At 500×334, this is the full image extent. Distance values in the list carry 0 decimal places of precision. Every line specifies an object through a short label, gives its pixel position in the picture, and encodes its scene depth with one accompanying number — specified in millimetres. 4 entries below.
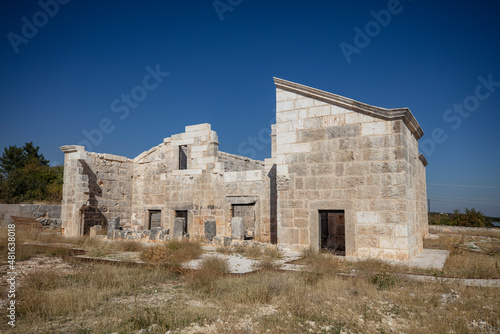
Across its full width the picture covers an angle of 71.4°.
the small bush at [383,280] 5957
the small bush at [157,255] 8112
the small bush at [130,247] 11125
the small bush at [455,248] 10039
